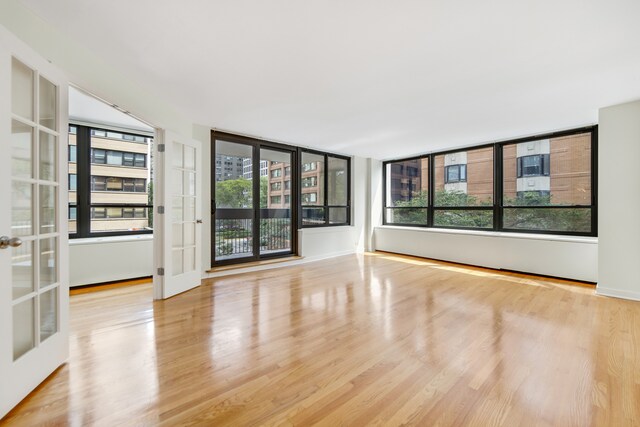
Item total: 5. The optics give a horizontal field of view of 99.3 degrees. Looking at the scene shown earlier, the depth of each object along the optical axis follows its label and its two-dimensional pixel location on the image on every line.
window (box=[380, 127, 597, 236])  4.34
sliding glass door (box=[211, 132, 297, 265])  4.65
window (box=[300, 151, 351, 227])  5.94
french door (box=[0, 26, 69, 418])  1.47
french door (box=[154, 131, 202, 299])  3.37
